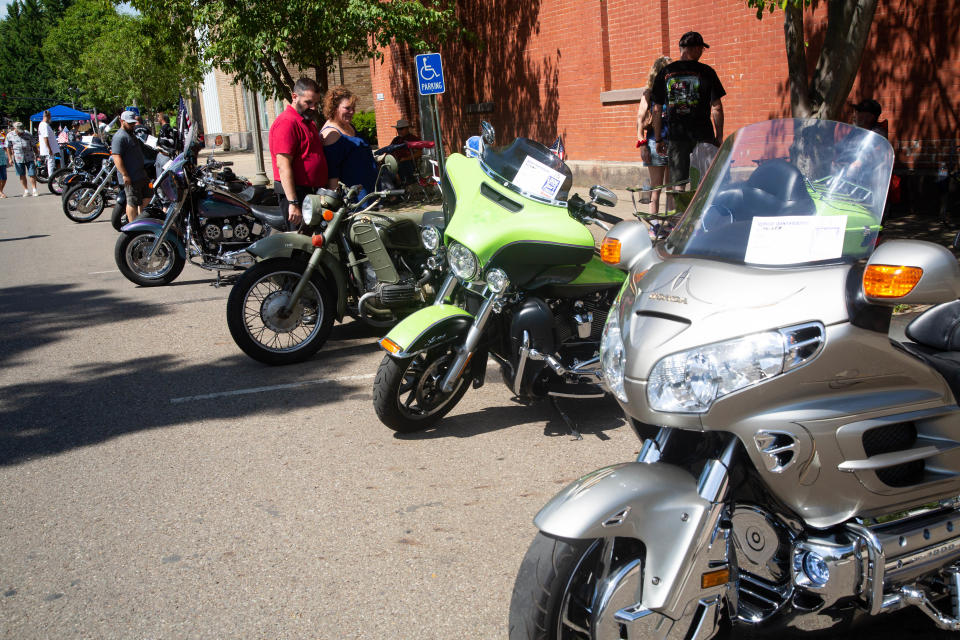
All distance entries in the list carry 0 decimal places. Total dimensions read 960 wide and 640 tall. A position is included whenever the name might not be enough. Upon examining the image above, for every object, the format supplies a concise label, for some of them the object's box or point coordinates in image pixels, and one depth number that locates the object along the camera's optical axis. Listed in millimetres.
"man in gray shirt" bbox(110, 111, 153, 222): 12266
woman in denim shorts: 9766
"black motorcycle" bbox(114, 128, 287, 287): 9438
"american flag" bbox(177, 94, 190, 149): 9852
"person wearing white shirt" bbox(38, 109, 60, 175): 23969
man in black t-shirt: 8680
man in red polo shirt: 7145
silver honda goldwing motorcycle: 2182
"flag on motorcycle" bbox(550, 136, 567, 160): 4509
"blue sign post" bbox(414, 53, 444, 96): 10258
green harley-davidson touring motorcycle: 4340
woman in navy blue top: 7812
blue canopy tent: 39906
